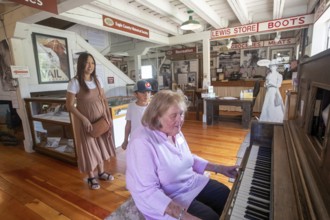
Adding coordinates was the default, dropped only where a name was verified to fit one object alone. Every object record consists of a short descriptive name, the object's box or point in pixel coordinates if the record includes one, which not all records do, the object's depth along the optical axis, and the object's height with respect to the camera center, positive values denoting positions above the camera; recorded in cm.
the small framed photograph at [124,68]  1166 +64
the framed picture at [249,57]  892 +79
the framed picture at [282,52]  811 +89
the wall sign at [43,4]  170 +74
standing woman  192 -34
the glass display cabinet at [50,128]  291 -80
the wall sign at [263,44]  754 +124
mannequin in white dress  376 -53
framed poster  344 +45
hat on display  375 +20
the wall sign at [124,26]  353 +107
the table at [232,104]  438 -75
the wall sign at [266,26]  400 +107
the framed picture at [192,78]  973 -11
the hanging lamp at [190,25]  343 +94
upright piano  64 -43
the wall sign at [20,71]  289 +17
